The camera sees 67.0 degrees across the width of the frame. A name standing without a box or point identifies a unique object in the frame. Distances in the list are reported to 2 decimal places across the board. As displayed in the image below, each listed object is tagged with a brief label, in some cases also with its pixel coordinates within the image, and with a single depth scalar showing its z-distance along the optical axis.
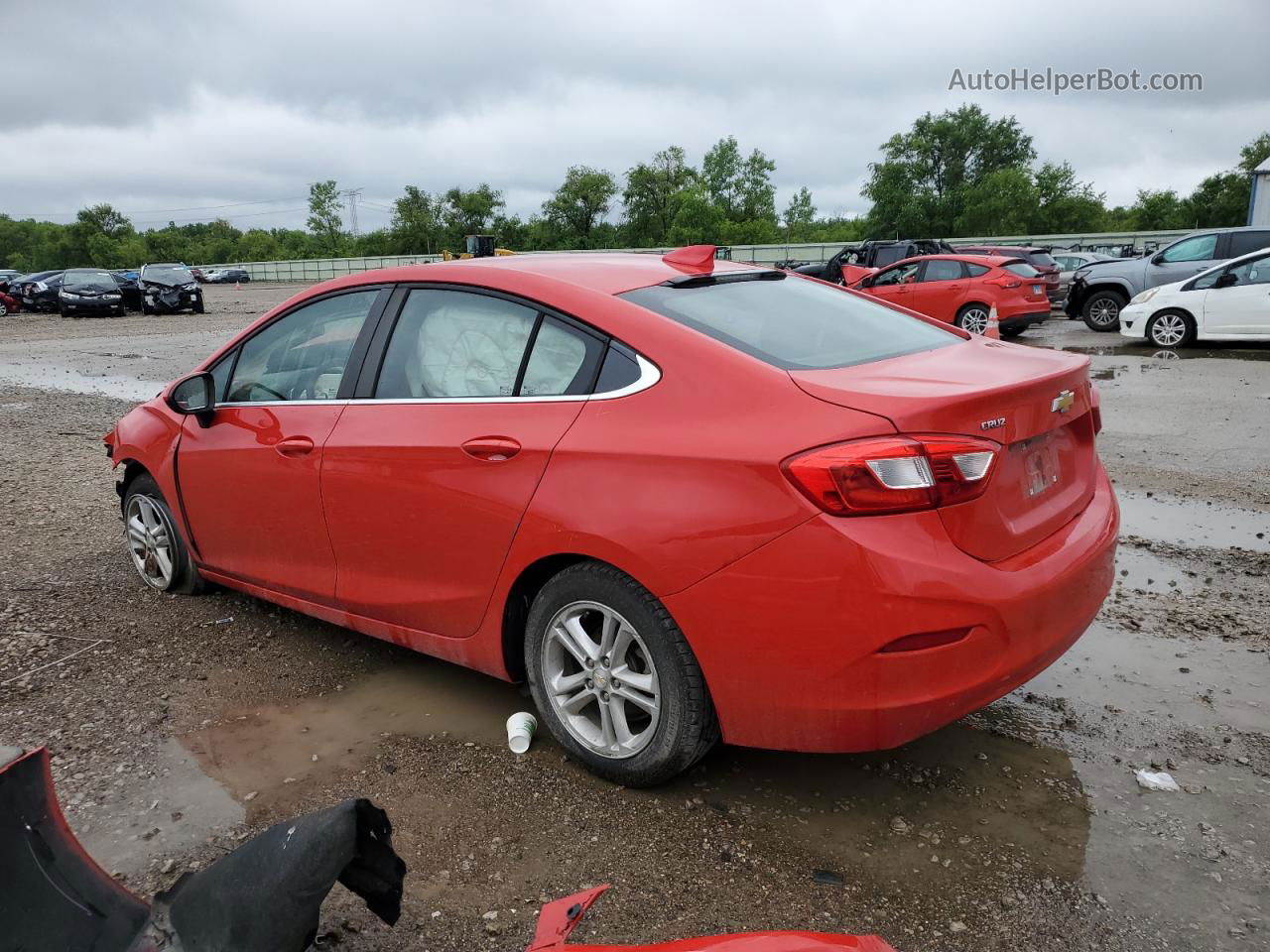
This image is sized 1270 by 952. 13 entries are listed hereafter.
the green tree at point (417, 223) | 90.81
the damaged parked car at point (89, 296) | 28.03
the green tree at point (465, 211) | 90.94
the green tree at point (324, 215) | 107.19
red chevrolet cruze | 2.40
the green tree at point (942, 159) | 76.25
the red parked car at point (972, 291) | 16.19
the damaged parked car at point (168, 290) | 28.50
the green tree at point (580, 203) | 86.12
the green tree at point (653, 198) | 87.12
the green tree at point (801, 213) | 106.06
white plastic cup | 3.24
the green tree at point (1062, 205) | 70.38
